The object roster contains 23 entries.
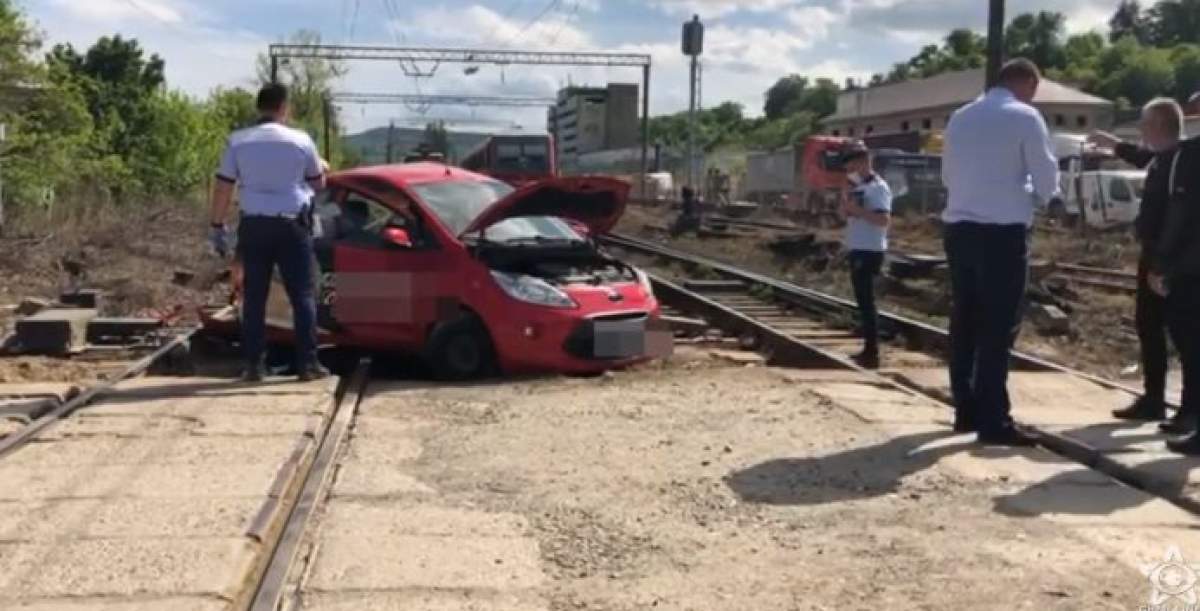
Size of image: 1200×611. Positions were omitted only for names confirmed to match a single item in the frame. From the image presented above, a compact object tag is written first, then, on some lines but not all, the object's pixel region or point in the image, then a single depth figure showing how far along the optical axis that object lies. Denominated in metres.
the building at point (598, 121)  107.46
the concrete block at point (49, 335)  11.16
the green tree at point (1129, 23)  169.50
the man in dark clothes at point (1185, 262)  7.20
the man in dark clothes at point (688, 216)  37.47
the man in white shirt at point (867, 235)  10.55
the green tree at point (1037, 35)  115.94
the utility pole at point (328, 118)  74.83
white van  35.47
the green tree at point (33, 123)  25.88
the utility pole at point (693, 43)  51.62
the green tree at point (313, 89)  77.31
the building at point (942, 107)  98.50
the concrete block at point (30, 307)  13.69
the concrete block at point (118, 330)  11.91
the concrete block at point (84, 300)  13.51
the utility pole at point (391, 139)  92.91
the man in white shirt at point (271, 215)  9.02
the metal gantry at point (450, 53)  57.62
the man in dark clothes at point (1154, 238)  7.68
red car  10.01
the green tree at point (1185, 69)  120.00
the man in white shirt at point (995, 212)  7.16
